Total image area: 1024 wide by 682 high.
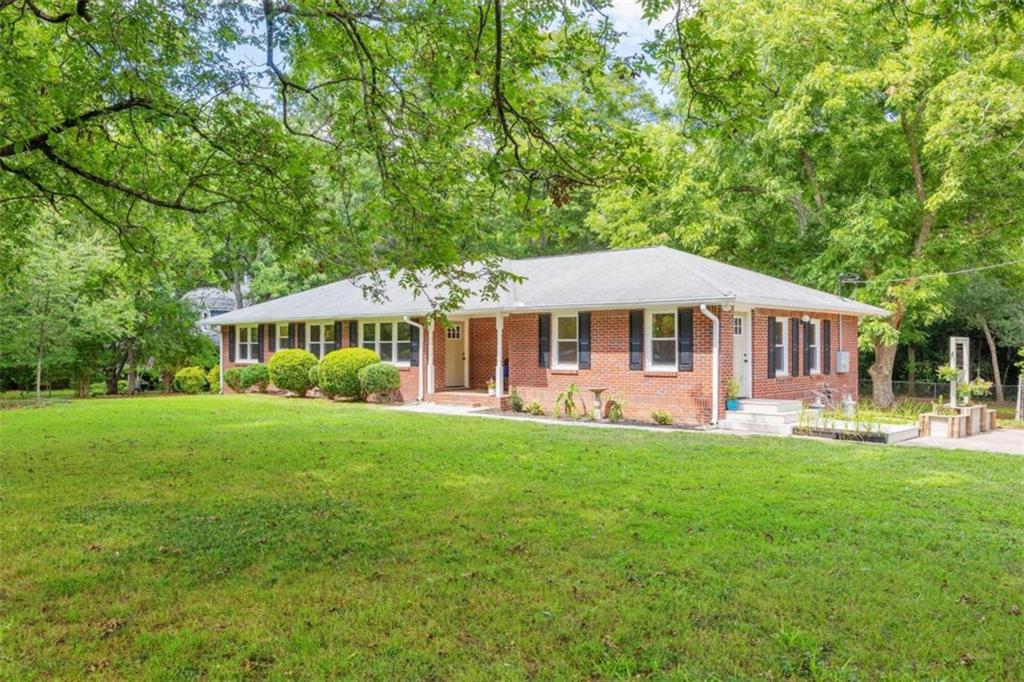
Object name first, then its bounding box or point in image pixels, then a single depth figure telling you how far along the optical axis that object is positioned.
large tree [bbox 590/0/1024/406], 16.58
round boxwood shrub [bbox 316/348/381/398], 19.38
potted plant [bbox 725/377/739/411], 14.15
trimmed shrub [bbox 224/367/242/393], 23.17
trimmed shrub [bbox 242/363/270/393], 22.73
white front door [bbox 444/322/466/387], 20.45
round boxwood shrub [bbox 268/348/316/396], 20.91
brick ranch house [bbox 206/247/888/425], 14.47
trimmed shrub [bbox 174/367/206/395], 25.19
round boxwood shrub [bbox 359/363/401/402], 18.89
